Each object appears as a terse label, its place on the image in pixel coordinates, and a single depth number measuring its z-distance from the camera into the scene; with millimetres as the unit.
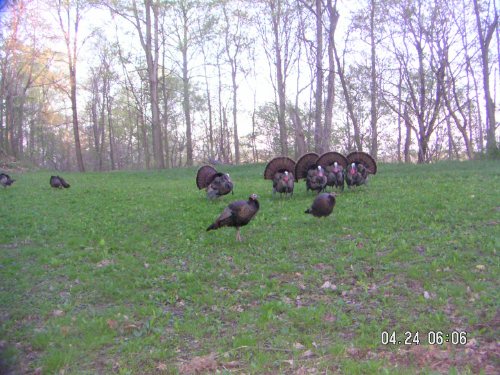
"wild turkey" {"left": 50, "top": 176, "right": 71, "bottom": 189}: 20062
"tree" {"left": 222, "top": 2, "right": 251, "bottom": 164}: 42206
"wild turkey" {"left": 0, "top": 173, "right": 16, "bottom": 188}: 20050
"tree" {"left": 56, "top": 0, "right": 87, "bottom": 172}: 35219
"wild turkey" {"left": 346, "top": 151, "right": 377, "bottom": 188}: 14914
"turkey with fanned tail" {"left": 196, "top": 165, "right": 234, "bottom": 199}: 14906
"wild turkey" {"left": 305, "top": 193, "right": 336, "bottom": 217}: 10670
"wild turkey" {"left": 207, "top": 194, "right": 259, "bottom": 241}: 9367
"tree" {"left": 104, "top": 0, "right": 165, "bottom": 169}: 33153
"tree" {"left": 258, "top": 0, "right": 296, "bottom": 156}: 35812
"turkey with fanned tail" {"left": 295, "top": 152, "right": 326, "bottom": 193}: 14383
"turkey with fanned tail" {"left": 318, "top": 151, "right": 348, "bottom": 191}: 14773
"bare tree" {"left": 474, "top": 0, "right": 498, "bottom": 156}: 26391
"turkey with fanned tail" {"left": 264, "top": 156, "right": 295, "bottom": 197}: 14438
